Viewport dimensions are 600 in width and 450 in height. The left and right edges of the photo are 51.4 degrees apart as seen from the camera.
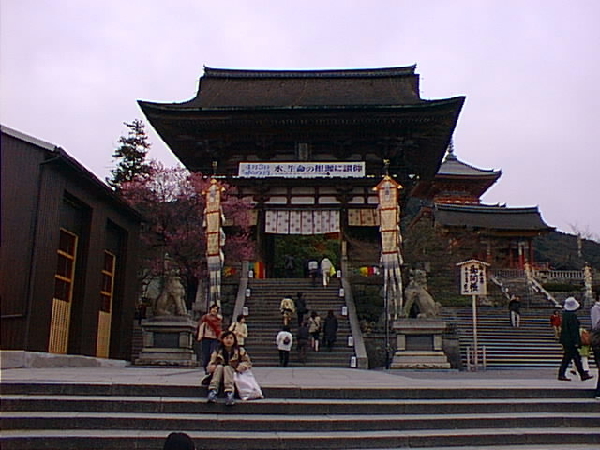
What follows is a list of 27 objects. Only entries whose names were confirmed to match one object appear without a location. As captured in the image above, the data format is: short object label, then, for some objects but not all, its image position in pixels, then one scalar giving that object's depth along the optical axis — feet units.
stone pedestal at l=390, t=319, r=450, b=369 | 54.03
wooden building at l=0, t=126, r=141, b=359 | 36.22
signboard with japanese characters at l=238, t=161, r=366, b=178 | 85.92
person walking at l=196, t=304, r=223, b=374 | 39.88
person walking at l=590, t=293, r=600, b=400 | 30.55
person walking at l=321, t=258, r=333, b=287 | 75.82
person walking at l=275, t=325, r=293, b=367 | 53.67
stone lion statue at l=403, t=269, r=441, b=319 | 55.72
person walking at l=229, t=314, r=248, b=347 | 47.82
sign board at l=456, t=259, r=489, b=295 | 55.67
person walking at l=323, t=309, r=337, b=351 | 59.36
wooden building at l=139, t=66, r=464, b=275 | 84.99
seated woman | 26.40
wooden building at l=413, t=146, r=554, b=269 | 130.21
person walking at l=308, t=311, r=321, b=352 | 58.85
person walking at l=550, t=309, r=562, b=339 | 69.97
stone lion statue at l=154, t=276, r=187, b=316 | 54.65
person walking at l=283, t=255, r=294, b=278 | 98.02
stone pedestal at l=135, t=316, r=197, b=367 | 53.67
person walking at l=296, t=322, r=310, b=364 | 56.75
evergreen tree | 114.73
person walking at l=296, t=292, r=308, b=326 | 62.85
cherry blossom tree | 78.28
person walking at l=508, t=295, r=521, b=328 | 76.95
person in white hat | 35.70
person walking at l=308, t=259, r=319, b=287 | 76.28
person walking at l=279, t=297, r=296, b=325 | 61.05
